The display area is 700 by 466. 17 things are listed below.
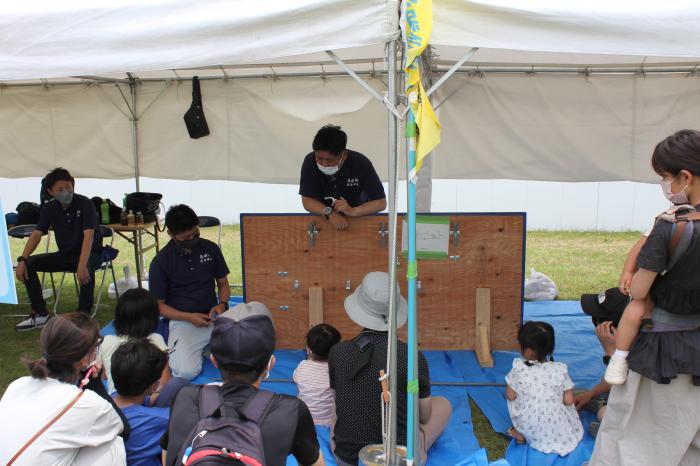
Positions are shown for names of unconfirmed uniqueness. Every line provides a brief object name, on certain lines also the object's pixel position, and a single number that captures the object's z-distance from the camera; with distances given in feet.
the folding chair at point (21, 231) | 17.57
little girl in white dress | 8.90
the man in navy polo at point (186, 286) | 12.30
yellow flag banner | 6.52
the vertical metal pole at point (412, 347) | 6.85
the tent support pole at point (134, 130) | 19.13
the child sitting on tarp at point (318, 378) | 9.50
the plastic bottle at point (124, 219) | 17.97
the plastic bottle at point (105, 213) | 17.90
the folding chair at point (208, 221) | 18.42
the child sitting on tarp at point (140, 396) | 6.62
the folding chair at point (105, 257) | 16.93
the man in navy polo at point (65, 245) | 15.84
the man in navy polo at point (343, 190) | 12.53
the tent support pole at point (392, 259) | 6.78
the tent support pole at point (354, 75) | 6.82
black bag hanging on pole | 18.75
